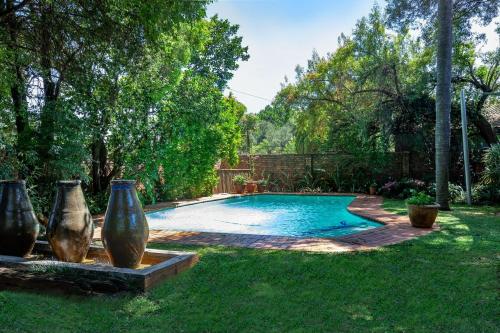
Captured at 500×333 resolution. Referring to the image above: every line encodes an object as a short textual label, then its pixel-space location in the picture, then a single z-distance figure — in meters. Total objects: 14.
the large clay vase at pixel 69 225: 4.15
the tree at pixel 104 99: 6.52
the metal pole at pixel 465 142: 9.82
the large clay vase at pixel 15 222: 4.31
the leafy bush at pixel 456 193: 10.65
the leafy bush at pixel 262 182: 16.20
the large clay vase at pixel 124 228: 3.91
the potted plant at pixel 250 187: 15.73
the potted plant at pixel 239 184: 15.85
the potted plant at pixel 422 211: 6.65
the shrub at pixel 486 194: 10.14
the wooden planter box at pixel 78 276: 3.62
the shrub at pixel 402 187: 12.30
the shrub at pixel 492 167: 10.13
